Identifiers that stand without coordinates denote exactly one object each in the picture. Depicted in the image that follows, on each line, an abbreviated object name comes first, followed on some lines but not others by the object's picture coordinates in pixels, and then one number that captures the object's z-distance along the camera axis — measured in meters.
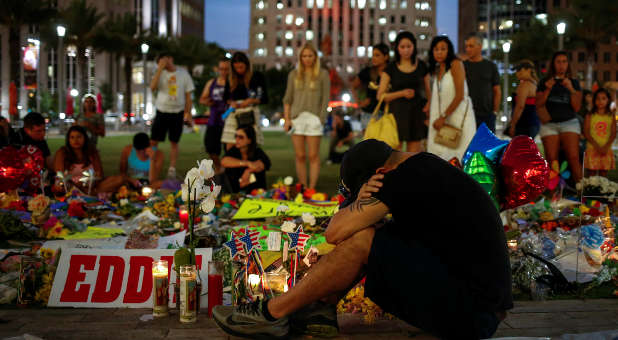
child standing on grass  9.55
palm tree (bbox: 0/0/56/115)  31.44
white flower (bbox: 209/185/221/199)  3.85
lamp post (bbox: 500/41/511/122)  28.59
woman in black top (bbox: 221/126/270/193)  8.21
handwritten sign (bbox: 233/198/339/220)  6.32
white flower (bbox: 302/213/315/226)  5.59
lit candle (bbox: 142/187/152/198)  7.75
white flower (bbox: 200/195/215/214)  3.75
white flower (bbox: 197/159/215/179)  3.75
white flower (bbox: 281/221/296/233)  4.39
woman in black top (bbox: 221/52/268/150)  9.19
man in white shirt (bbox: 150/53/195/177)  10.20
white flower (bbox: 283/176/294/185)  7.44
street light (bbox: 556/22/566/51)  20.40
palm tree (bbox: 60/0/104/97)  45.88
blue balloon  4.56
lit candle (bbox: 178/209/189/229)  6.00
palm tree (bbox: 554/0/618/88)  40.00
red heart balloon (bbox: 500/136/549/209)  4.25
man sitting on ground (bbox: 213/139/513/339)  2.86
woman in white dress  7.48
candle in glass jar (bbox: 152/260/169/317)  3.66
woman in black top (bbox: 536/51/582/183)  9.00
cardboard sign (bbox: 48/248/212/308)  3.93
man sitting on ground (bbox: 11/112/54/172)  8.53
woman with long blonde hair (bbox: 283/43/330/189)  8.80
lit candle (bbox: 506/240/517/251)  4.55
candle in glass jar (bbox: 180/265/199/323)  3.58
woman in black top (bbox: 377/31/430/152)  8.02
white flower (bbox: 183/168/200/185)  3.79
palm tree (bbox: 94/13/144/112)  50.28
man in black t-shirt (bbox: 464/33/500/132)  8.39
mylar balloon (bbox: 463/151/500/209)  4.34
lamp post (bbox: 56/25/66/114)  20.95
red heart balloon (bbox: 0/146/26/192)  6.27
